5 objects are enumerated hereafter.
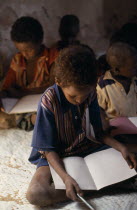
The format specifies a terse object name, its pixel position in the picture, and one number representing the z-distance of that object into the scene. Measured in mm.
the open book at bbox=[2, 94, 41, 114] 2156
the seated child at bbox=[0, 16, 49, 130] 2379
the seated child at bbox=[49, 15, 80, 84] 2715
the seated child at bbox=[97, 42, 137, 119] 1906
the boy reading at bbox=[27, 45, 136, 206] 1298
